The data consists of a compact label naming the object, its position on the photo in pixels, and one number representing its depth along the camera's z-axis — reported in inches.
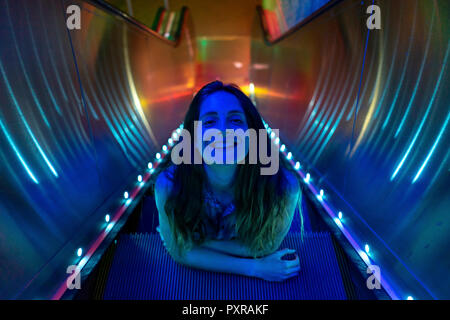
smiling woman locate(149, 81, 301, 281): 77.7
